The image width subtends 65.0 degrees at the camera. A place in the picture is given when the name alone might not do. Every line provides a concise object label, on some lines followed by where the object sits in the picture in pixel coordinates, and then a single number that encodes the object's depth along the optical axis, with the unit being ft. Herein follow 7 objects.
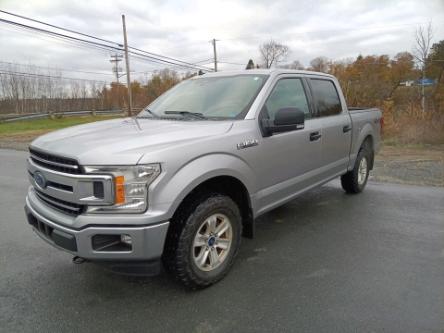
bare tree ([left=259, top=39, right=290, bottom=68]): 169.48
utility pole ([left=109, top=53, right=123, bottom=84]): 179.89
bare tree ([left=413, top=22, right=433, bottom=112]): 82.04
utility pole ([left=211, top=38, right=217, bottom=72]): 138.51
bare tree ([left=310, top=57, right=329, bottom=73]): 153.69
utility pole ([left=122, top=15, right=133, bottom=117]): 95.09
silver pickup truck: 7.85
